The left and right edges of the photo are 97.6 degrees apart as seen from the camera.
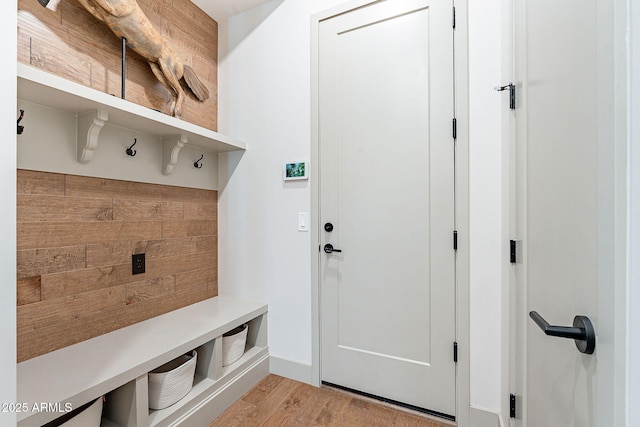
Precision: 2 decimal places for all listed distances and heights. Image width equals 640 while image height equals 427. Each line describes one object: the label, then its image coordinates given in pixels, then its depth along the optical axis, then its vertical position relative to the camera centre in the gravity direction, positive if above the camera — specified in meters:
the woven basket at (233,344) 1.81 -0.88
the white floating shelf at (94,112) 1.12 +0.51
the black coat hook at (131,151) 1.67 +0.37
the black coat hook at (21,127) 1.20 +0.37
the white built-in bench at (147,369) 1.10 -0.69
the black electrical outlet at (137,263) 1.73 -0.32
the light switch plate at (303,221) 1.98 -0.07
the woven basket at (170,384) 1.40 -0.88
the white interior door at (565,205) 0.45 +0.01
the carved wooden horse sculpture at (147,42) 1.41 +1.00
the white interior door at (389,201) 1.61 +0.06
